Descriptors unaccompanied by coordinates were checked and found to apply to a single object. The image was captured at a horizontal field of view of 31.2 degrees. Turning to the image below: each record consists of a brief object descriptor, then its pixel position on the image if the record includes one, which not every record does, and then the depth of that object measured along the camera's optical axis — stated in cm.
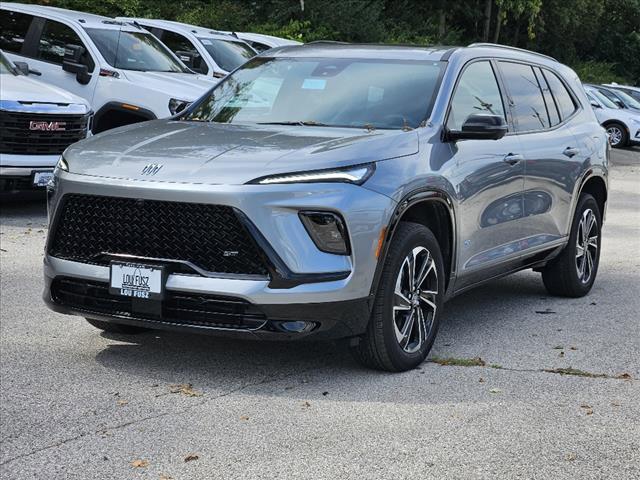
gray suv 557
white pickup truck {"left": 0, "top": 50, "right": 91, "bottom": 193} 1149
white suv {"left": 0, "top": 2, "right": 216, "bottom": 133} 1372
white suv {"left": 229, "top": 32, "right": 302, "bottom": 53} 1955
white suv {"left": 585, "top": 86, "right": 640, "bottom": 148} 2986
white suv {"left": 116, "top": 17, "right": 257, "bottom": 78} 1705
